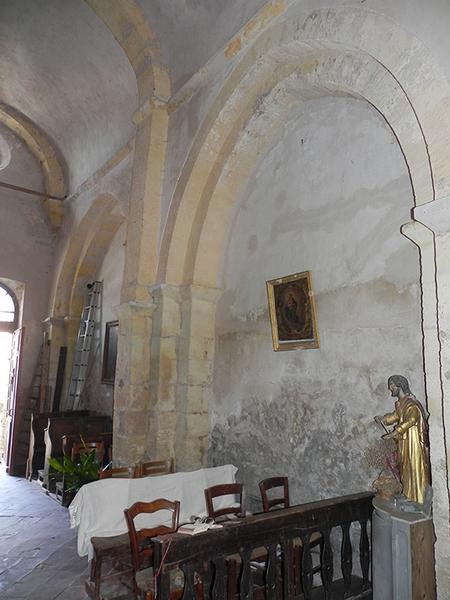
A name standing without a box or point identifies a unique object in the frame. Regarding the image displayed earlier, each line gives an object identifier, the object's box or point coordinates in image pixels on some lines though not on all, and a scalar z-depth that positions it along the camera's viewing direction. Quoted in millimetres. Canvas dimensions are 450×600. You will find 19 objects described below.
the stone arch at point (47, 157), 10102
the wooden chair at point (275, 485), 4023
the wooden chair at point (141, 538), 3268
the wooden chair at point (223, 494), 3945
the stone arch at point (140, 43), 6449
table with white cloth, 3969
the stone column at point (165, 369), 5637
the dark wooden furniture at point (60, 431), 7410
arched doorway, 9828
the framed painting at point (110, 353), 8422
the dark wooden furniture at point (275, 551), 2556
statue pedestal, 2756
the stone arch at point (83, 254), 9227
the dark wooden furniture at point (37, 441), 8312
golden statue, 3000
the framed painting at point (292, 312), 4531
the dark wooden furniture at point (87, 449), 5953
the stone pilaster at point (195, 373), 5559
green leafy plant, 6316
